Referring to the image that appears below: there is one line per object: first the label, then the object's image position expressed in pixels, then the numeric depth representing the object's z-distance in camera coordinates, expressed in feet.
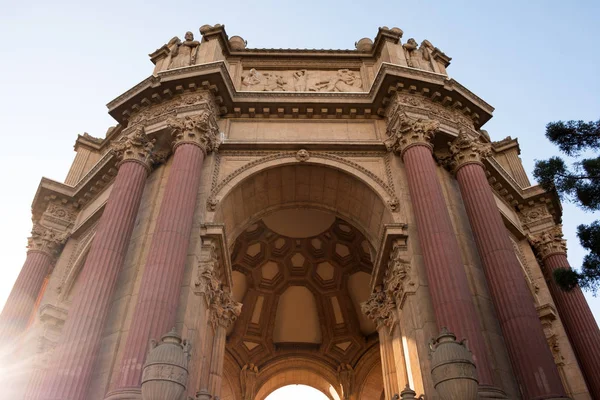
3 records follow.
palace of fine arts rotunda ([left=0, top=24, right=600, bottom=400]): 42.16
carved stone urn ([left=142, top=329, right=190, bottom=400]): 31.35
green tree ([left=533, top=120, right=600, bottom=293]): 38.40
